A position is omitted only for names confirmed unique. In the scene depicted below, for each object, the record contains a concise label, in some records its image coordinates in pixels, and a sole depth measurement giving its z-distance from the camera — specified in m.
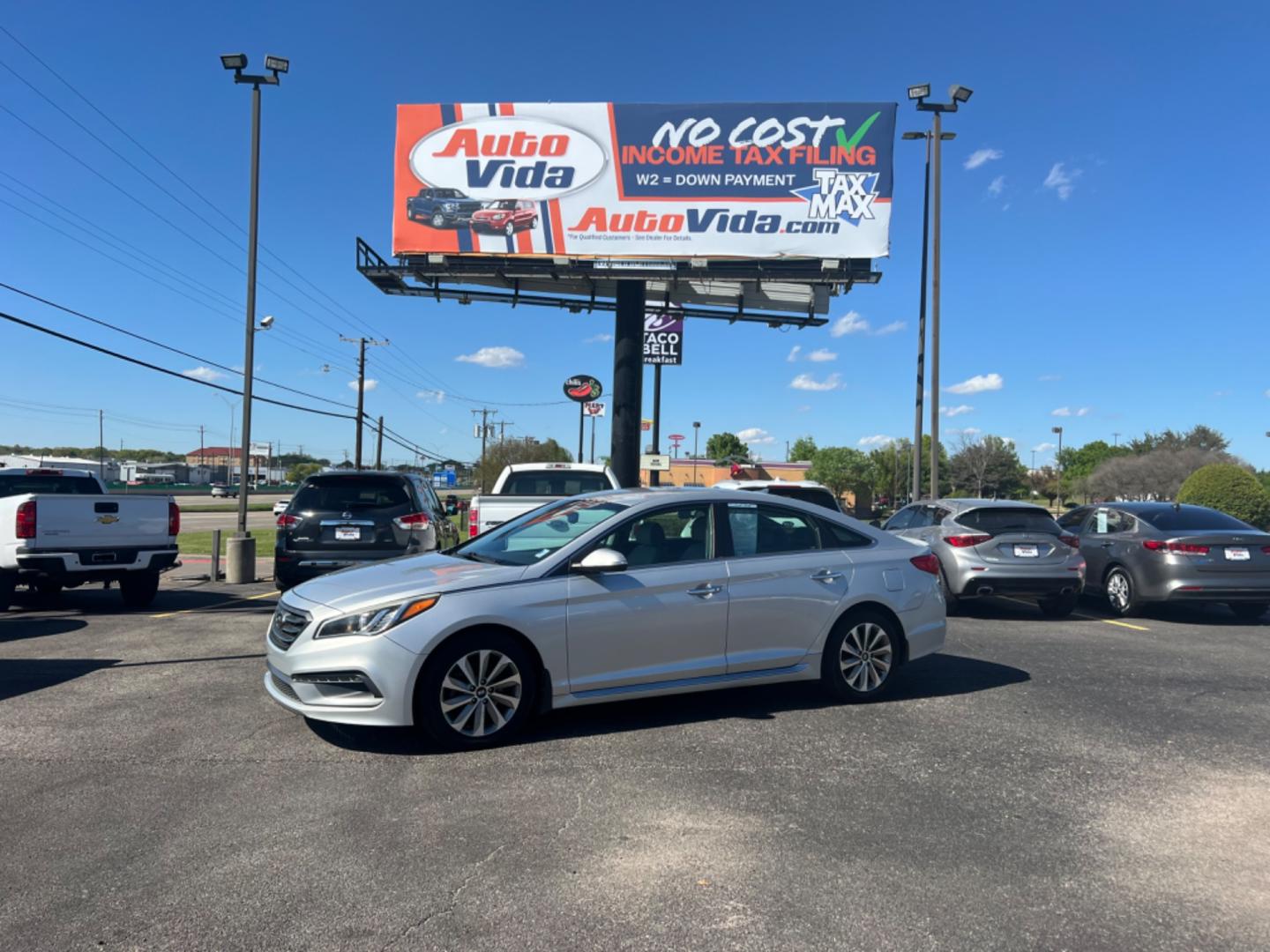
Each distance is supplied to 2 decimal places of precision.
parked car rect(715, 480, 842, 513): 11.30
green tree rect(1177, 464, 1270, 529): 23.88
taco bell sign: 25.41
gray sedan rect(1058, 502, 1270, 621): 10.12
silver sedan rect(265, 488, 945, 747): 4.85
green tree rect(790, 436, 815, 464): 114.71
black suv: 10.28
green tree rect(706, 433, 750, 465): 117.86
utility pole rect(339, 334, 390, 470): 50.09
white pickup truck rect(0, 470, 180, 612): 9.37
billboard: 19.86
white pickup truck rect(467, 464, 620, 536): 11.36
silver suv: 10.15
